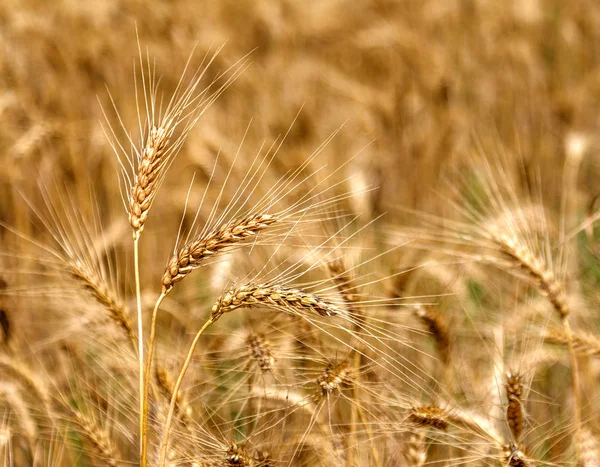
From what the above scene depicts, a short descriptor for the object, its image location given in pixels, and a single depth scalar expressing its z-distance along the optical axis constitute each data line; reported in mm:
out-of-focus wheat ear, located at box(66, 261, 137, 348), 1978
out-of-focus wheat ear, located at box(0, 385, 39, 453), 2094
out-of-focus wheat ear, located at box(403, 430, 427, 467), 2001
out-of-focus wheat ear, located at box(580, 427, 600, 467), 2019
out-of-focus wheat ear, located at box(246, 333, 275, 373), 1981
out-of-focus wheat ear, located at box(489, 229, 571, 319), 2048
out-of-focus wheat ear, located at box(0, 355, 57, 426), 2098
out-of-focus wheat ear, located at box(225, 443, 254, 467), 1926
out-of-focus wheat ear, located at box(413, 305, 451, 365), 2099
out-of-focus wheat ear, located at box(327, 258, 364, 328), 2013
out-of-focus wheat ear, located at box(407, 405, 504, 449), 1971
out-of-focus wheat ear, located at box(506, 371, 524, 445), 1958
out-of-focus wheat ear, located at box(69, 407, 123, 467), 1996
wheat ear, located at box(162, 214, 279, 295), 1891
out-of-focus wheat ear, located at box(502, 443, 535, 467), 1945
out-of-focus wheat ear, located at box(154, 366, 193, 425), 1999
